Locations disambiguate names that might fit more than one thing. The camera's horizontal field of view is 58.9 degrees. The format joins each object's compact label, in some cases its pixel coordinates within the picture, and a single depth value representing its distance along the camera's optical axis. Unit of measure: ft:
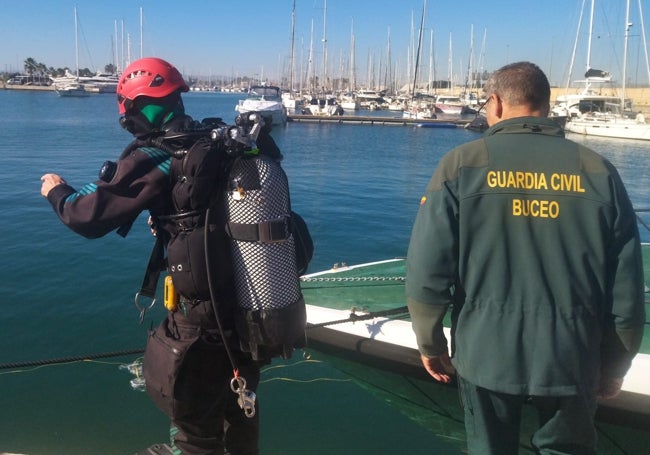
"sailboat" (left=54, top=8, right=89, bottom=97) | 341.41
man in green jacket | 6.81
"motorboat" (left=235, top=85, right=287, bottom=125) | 155.33
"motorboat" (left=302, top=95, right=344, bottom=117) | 202.80
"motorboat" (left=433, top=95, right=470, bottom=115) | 216.74
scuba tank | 7.87
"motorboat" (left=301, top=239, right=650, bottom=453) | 10.85
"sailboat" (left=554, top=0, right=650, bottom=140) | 134.08
